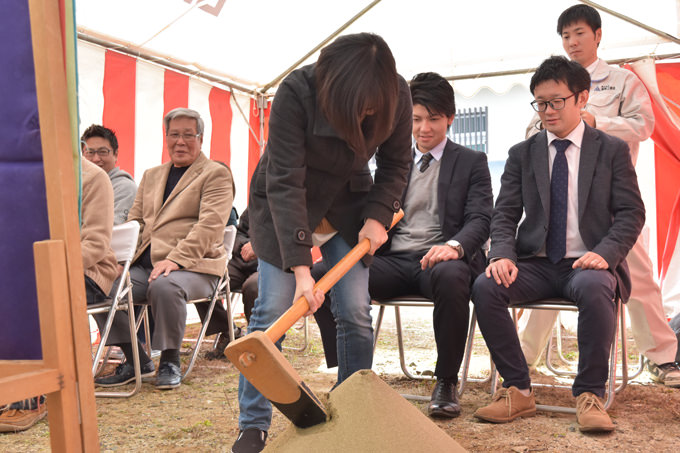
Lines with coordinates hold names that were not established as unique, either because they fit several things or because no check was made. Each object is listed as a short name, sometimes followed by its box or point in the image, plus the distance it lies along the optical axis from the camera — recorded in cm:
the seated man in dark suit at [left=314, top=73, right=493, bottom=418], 270
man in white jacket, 318
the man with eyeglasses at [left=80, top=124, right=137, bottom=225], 398
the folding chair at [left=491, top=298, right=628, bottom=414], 255
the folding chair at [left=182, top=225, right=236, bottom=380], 346
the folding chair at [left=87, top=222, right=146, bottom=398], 305
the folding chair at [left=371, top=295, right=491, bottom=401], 284
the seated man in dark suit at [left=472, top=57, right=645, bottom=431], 242
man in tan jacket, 325
